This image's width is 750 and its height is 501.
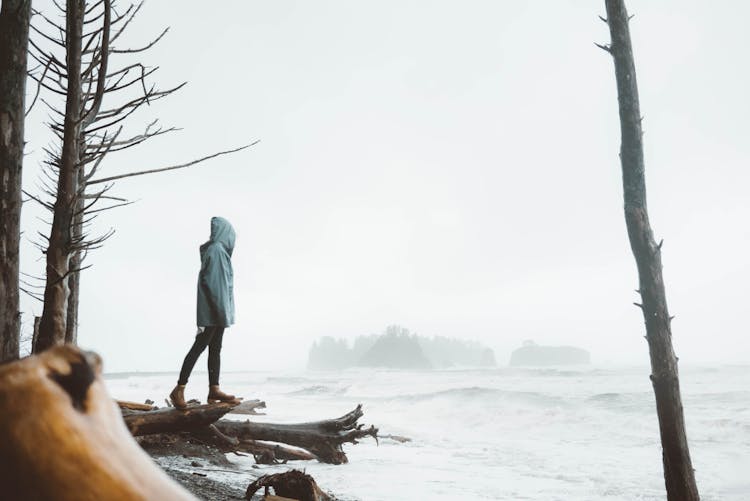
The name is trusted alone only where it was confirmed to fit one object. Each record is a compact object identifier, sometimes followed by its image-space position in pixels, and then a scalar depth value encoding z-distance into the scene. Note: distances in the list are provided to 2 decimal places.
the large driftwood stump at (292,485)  5.00
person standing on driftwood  6.03
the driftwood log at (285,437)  8.76
